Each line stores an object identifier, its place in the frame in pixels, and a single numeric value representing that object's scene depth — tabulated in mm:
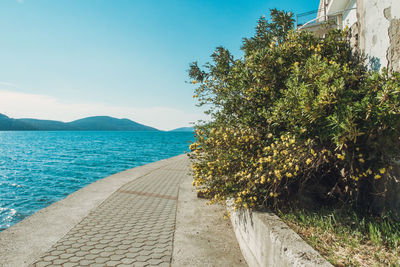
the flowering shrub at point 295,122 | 3051
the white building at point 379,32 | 3836
